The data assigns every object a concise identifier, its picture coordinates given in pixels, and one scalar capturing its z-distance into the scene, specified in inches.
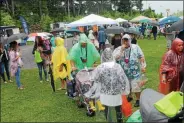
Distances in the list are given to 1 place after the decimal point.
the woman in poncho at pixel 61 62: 311.4
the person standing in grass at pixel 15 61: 335.3
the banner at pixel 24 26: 1152.8
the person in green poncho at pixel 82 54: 265.1
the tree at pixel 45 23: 1523.1
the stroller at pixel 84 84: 234.2
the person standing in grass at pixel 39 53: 365.1
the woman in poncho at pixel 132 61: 250.5
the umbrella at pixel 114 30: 537.8
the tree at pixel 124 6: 2642.7
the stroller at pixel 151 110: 146.1
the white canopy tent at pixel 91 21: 557.9
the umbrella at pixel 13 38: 350.0
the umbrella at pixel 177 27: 278.1
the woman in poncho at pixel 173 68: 213.8
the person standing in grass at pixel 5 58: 383.2
